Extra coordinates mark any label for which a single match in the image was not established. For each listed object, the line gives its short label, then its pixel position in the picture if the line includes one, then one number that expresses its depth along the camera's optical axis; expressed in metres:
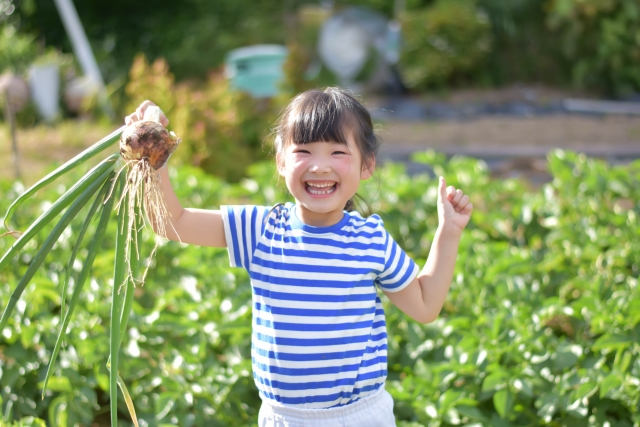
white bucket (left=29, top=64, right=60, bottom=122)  10.06
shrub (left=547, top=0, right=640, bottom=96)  10.29
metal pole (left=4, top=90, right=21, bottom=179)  4.70
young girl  1.73
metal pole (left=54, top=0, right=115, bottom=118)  10.14
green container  10.33
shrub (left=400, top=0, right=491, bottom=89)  11.09
